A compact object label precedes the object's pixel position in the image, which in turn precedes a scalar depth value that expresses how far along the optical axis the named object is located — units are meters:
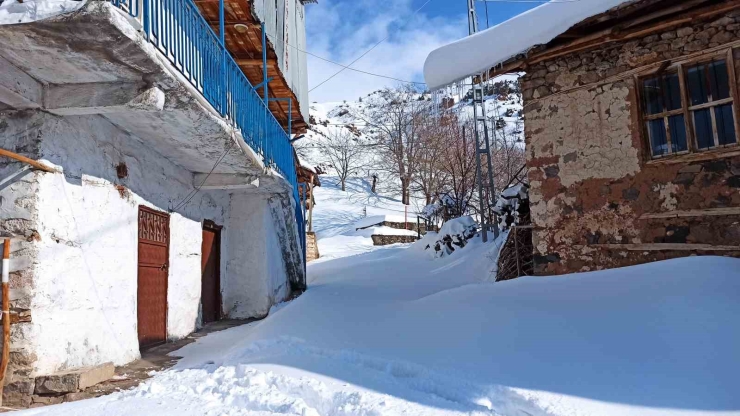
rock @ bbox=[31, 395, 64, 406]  4.13
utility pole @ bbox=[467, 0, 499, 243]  10.68
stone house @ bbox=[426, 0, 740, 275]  5.50
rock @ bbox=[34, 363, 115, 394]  4.16
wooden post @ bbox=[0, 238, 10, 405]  4.04
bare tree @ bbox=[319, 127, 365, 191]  45.69
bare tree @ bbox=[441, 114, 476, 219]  18.58
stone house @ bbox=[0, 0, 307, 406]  4.00
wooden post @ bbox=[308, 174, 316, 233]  21.92
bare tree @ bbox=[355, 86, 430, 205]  37.72
